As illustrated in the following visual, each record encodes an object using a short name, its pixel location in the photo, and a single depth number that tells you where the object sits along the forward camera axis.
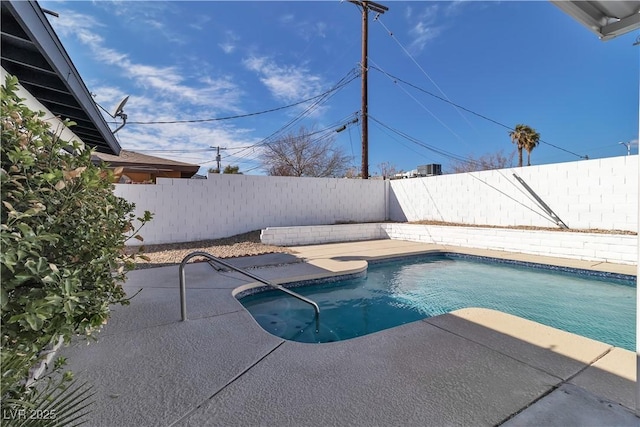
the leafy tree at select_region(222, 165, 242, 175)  23.45
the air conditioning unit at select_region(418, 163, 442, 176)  14.79
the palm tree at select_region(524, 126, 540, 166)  19.11
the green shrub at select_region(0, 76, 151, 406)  1.05
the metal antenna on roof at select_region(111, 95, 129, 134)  6.70
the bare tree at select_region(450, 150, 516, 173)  23.44
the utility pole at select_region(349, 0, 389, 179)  12.16
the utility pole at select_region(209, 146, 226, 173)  28.14
